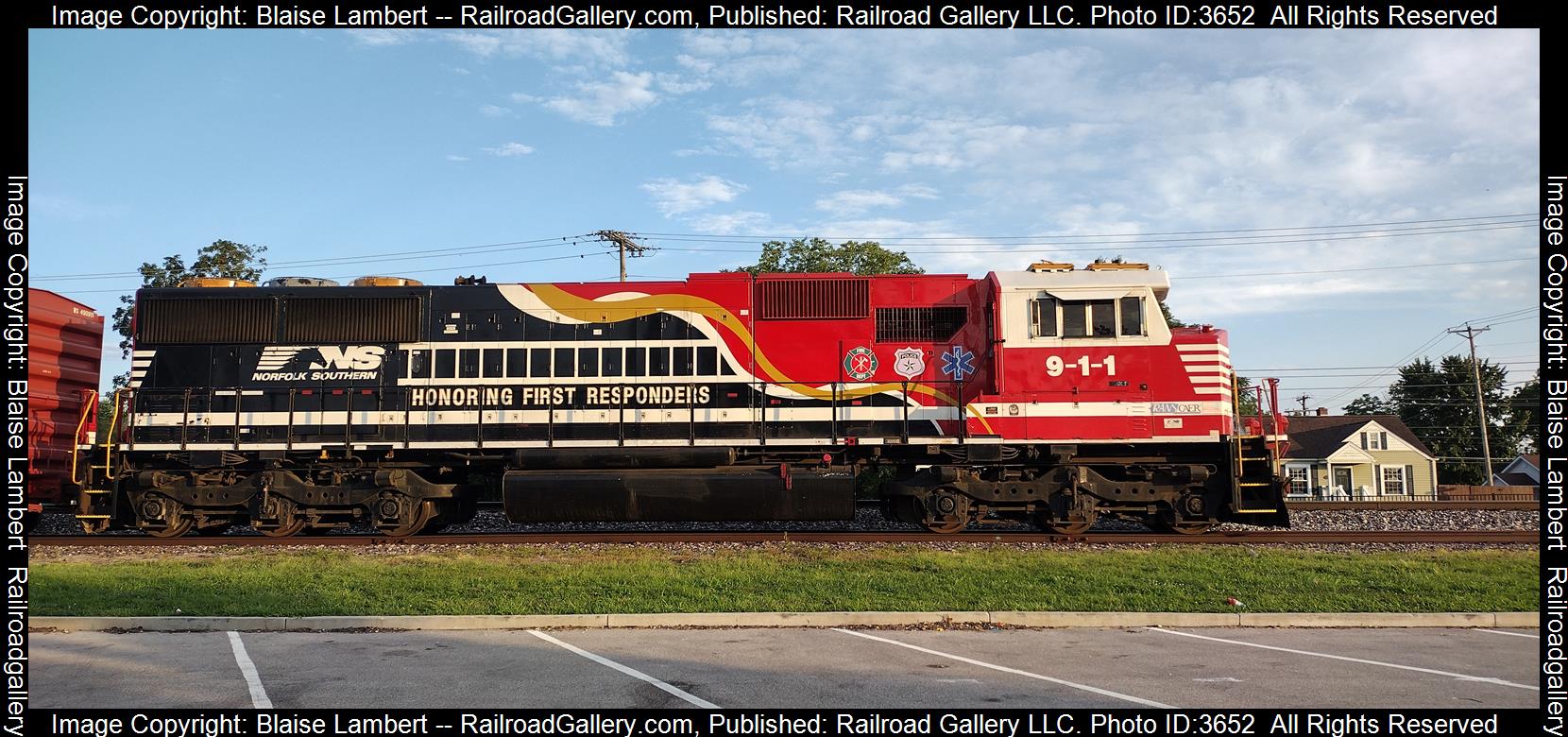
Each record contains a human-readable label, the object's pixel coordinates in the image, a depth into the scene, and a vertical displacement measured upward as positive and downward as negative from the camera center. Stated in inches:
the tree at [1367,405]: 3118.1 -30.3
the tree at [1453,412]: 2474.0 -46.1
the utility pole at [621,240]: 1513.3 +282.5
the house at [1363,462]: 2135.8 -154.5
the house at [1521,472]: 2349.9 -209.5
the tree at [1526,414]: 2519.7 -54.4
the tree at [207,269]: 1094.4 +178.9
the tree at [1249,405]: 1723.7 -14.1
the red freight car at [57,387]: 584.7 +20.1
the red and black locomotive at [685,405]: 533.6 +1.5
